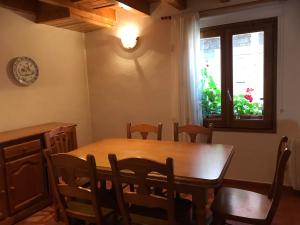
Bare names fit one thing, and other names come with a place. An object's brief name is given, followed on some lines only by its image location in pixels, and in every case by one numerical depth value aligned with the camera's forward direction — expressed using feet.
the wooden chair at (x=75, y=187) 5.64
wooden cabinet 8.63
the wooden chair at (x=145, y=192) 5.03
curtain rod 9.95
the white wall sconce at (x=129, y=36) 12.50
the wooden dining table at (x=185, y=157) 5.36
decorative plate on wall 10.62
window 10.43
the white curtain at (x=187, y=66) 10.89
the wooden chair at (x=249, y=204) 5.69
